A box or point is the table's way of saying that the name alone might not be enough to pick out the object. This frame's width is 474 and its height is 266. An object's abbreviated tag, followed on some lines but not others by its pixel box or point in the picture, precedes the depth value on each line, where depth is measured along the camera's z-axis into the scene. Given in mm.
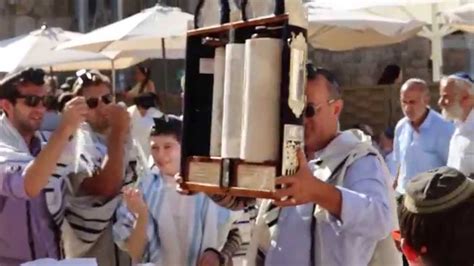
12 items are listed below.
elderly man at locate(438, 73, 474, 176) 7605
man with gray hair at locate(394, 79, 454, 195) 8133
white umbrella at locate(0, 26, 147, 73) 10555
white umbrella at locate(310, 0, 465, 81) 12156
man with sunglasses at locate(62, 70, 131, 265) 5281
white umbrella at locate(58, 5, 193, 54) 10867
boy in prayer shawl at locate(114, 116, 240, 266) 4992
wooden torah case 3102
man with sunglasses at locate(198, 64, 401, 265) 3879
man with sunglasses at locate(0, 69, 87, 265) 4695
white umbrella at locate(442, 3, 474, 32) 10531
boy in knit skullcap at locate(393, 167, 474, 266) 2459
